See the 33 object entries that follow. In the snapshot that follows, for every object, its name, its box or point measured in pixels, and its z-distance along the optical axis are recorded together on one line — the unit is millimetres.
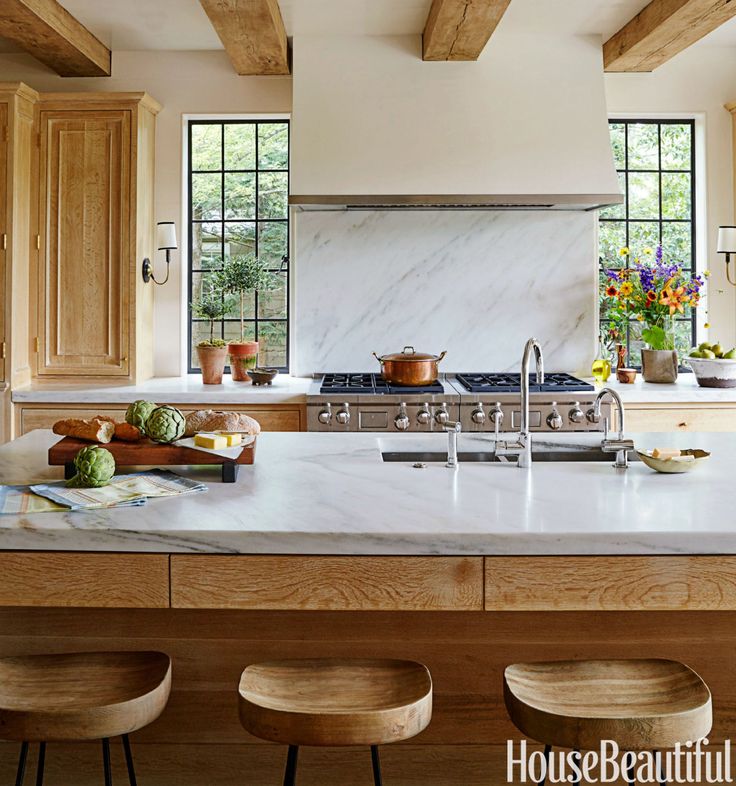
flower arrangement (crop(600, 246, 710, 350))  4598
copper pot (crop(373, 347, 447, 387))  4316
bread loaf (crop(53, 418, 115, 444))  2354
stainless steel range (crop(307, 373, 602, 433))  4105
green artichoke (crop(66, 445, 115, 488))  2146
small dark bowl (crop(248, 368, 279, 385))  4504
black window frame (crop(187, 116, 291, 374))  4949
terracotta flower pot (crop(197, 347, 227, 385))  4594
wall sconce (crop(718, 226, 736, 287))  4707
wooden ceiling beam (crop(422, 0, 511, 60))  3738
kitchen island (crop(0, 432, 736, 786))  1803
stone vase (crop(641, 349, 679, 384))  4578
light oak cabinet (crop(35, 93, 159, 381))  4457
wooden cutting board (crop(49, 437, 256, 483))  2287
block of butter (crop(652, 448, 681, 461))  2409
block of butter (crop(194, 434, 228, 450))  2307
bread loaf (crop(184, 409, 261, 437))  2467
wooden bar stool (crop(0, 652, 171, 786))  1579
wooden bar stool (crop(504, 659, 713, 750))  1542
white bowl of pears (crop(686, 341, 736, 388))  4414
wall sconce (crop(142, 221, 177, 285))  4641
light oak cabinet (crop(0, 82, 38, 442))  4262
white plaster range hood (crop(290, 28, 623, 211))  4336
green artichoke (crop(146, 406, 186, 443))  2322
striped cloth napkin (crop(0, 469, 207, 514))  1987
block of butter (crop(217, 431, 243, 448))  2359
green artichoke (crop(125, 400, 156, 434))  2387
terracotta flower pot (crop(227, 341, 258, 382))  4715
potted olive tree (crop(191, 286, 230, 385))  4594
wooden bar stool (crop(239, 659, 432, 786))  1539
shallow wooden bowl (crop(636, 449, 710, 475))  2391
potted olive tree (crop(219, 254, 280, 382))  4719
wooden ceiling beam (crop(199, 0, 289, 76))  3752
